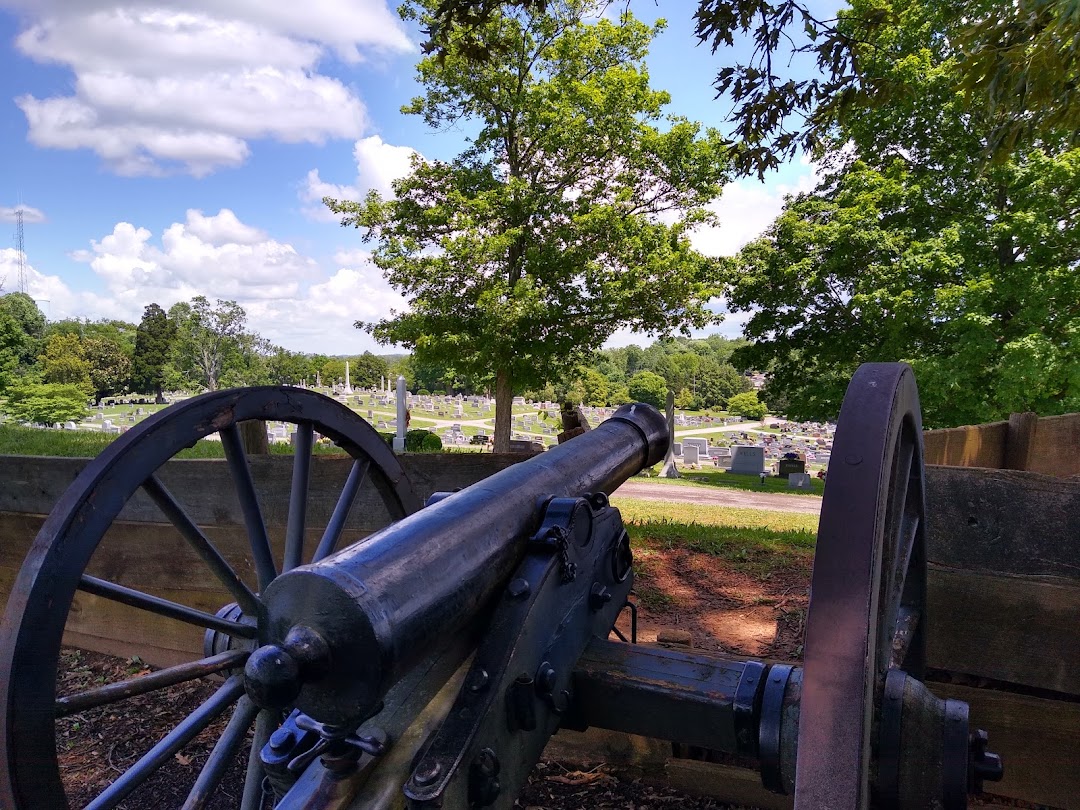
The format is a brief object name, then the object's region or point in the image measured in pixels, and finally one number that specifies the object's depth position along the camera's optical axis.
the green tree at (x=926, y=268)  13.73
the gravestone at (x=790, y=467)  23.12
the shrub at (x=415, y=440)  16.94
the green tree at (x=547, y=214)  16.06
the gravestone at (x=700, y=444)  27.23
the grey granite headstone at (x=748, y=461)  24.19
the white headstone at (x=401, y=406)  19.30
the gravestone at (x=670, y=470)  20.56
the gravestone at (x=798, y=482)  20.98
